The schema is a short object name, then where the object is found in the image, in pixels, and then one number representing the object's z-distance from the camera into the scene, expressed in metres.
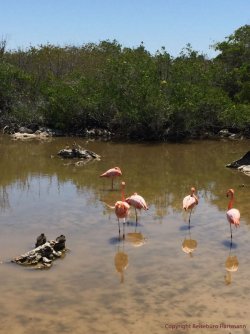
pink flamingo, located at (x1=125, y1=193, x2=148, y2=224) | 10.80
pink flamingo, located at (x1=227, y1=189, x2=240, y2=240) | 9.54
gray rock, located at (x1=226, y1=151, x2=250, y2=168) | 17.36
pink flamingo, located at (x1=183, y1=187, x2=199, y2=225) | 10.67
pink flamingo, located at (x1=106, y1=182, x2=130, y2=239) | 10.08
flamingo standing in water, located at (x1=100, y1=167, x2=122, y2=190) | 14.59
